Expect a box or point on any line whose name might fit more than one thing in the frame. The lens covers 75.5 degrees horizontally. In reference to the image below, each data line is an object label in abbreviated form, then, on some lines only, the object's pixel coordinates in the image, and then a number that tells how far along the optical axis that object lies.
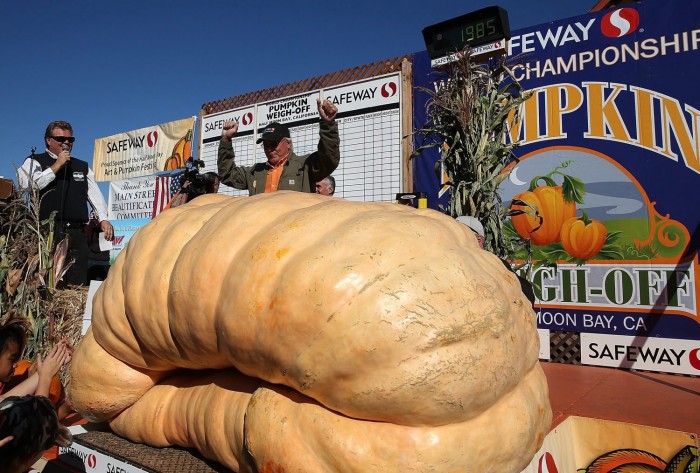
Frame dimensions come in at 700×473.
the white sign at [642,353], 4.37
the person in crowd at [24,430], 1.42
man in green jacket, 2.81
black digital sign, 3.48
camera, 3.66
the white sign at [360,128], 6.45
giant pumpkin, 1.11
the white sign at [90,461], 1.57
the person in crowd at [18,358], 2.33
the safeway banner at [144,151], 9.05
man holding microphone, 4.11
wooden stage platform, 1.60
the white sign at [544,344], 4.98
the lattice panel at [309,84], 6.58
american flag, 9.29
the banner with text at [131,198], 9.62
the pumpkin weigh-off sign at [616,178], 4.52
